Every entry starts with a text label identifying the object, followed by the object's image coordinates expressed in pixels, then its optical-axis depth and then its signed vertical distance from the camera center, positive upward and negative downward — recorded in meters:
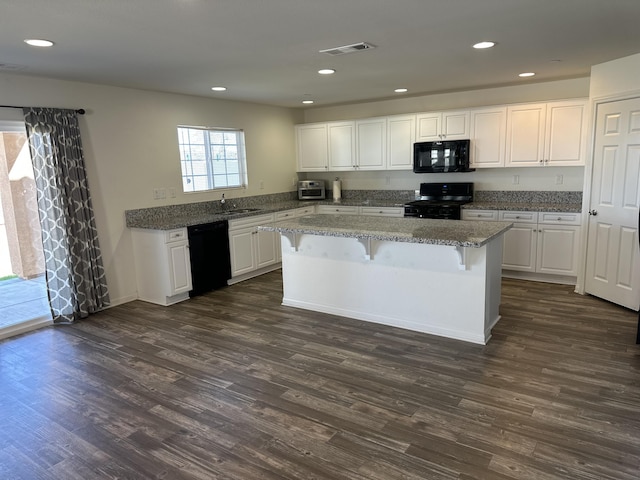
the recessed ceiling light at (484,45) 3.34 +0.92
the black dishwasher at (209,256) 5.07 -1.00
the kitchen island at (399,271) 3.51 -0.95
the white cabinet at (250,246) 5.56 -1.01
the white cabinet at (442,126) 5.69 +0.52
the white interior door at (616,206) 4.04 -0.47
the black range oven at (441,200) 5.52 -0.50
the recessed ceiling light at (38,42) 2.87 +0.92
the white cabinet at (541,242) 4.96 -0.96
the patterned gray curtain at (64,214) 4.14 -0.36
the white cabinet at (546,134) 4.99 +0.32
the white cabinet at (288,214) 6.27 -0.66
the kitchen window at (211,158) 5.68 +0.20
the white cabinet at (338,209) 6.47 -0.63
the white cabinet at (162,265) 4.78 -1.01
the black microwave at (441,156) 5.64 +0.11
